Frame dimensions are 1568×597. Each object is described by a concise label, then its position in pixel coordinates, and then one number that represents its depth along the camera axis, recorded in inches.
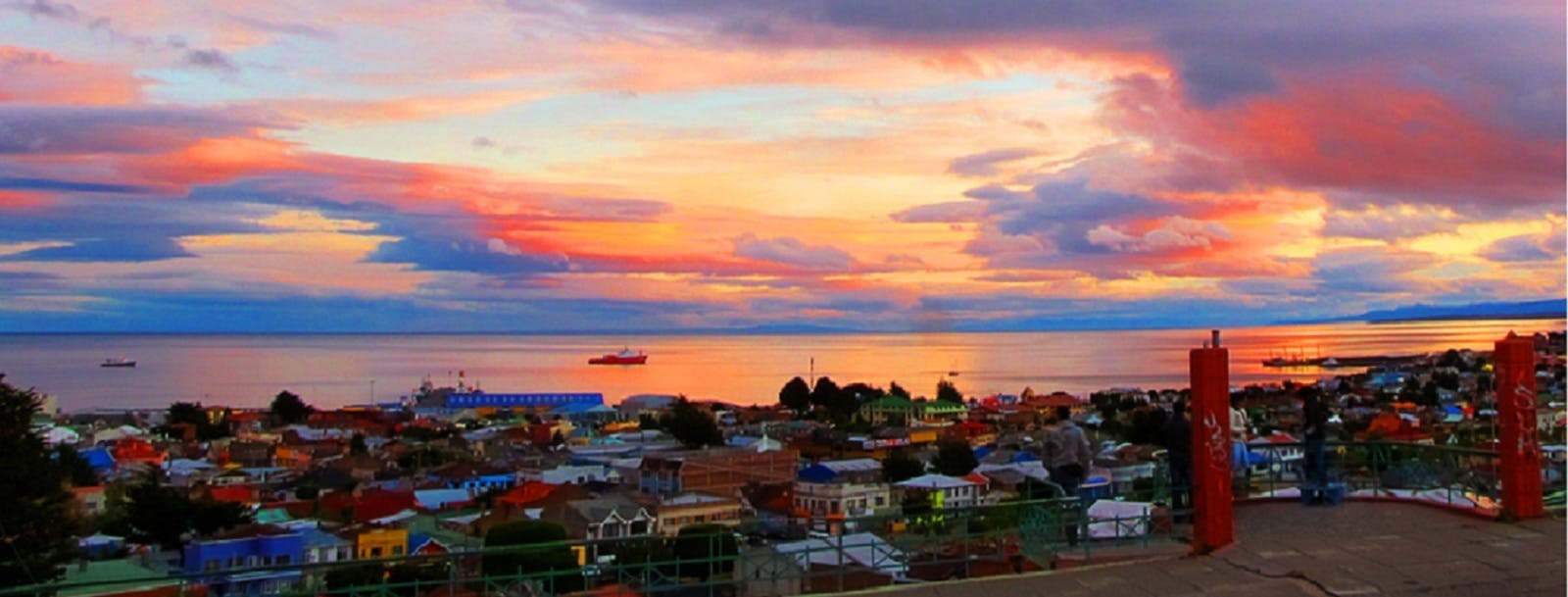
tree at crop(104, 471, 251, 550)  903.7
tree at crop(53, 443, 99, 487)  1145.7
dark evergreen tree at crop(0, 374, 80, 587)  609.6
